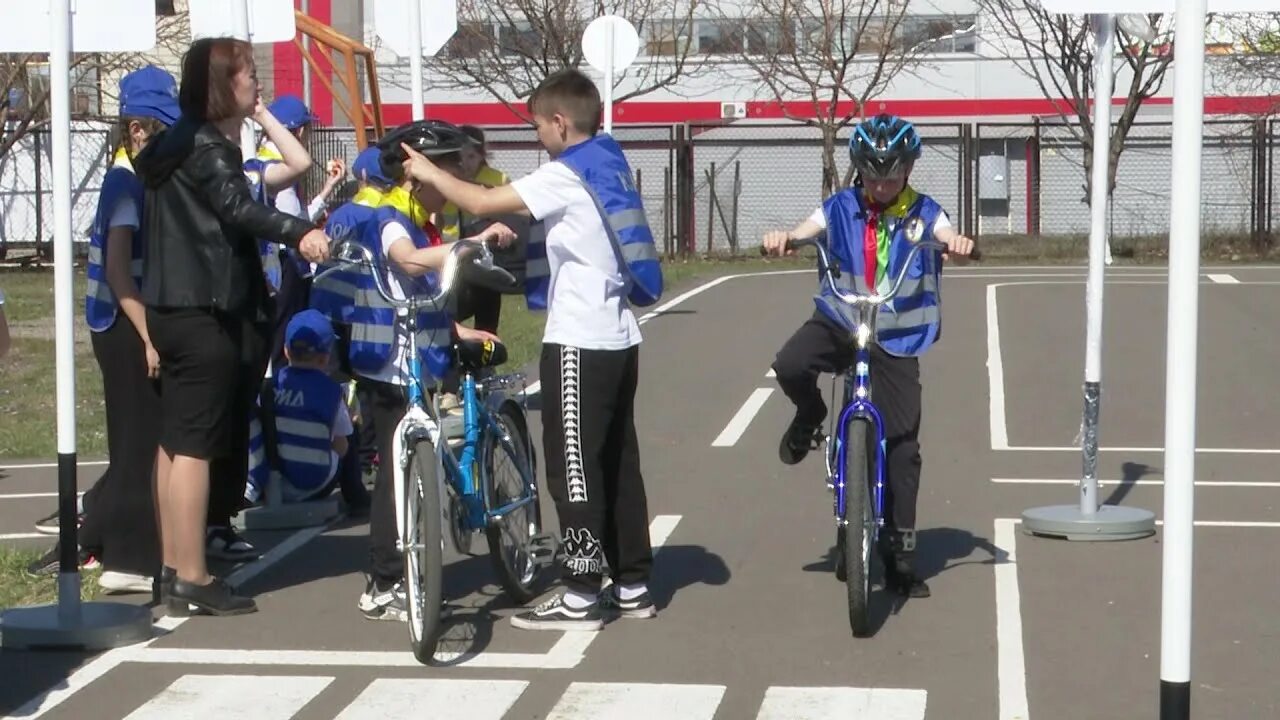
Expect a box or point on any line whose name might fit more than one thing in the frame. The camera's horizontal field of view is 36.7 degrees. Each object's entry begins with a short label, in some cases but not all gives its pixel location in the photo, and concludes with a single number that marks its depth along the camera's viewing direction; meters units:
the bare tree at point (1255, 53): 29.69
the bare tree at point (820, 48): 32.06
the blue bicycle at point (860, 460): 6.94
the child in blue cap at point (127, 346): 7.54
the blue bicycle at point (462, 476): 6.65
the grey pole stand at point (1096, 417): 8.51
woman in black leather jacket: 7.19
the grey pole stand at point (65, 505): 6.94
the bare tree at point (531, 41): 34.31
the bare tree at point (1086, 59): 29.23
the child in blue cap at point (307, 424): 9.32
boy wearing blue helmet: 7.61
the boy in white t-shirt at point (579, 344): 6.88
